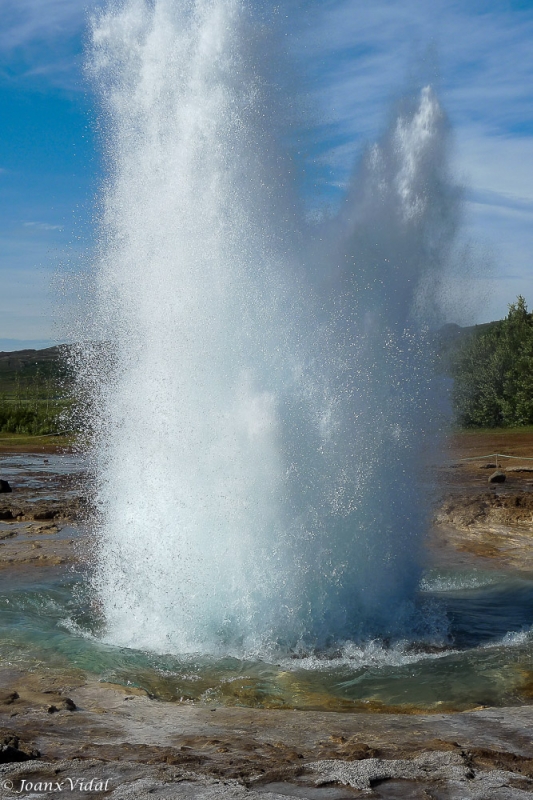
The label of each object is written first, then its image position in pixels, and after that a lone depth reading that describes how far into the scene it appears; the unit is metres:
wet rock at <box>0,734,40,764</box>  4.25
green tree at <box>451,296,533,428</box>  32.88
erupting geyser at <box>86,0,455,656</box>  7.55
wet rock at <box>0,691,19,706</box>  5.60
